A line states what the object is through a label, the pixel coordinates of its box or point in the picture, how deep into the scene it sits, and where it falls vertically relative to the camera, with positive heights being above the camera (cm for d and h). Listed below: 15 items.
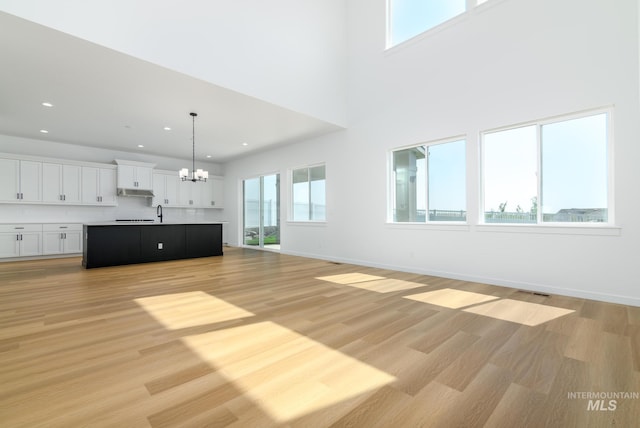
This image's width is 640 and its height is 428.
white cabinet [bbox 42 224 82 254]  682 -54
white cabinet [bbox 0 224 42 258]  631 -53
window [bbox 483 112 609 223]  350 +57
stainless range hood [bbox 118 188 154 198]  801 +69
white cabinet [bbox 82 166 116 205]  753 +84
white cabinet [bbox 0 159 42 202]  646 +86
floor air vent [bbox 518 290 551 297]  361 -103
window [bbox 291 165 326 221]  699 +56
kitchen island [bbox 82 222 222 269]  563 -58
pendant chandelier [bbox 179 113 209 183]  592 +89
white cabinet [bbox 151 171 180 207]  877 +87
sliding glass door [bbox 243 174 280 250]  835 +13
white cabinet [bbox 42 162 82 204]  695 +85
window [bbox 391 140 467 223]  468 +56
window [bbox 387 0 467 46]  479 +361
